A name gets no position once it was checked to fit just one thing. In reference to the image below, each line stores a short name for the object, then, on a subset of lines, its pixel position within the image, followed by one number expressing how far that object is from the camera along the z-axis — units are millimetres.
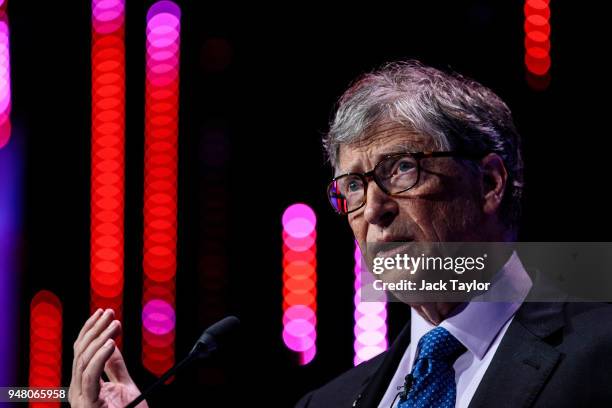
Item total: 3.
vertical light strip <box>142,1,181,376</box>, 6656
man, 3475
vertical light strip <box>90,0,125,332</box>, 6582
